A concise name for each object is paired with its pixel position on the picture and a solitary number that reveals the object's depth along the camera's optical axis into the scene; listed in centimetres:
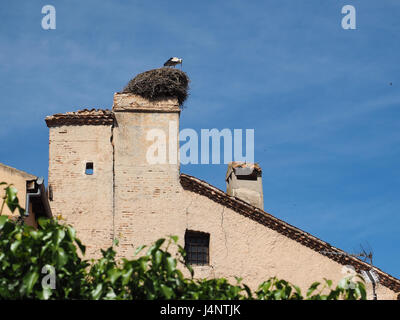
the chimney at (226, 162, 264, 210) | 2175
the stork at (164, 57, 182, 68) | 2255
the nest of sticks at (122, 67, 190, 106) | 2059
